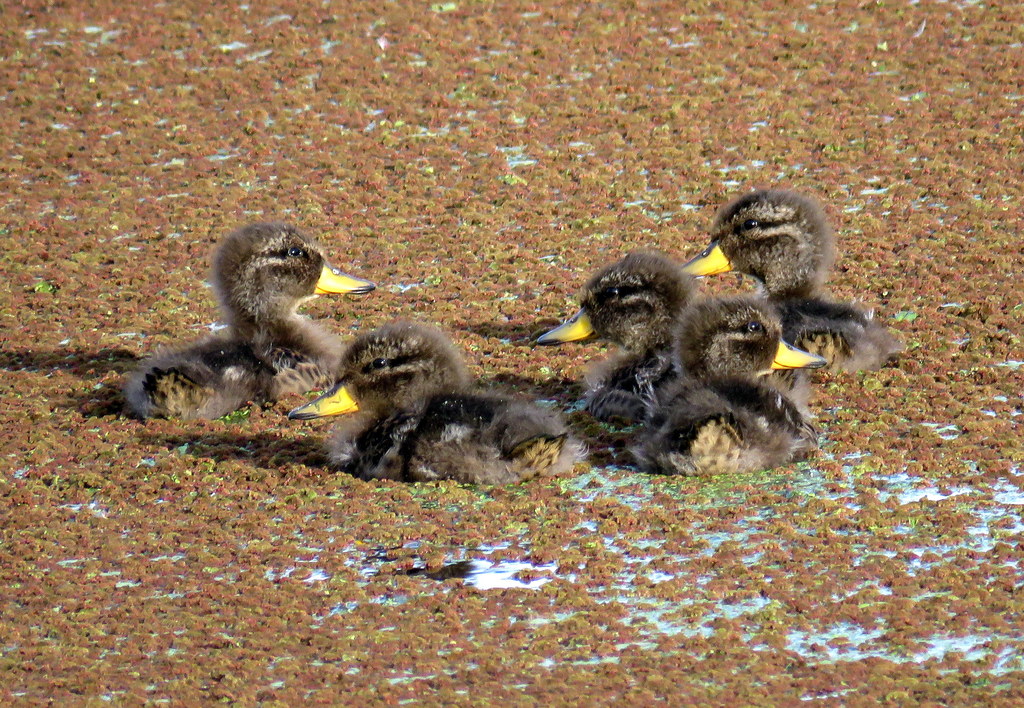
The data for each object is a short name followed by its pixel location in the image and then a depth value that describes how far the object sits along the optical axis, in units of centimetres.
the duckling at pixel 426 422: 1069
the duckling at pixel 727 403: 1061
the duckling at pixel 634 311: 1248
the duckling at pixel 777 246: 1360
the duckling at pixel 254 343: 1233
